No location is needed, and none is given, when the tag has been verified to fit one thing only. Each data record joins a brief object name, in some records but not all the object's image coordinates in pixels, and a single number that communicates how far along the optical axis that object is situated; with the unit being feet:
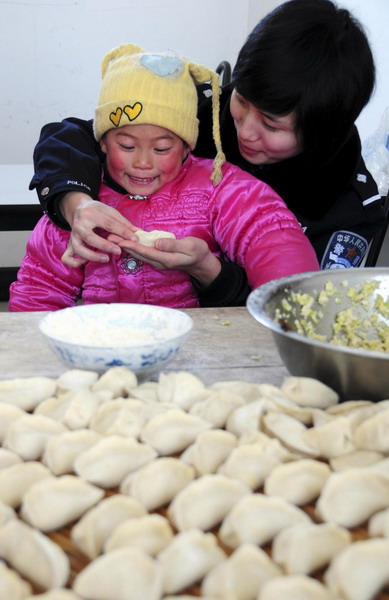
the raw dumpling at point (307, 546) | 1.70
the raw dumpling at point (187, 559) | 1.65
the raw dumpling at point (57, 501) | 1.88
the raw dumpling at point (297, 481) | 2.01
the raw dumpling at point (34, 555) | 1.65
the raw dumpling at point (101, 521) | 1.79
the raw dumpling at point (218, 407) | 2.41
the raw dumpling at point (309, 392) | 2.53
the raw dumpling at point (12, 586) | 1.56
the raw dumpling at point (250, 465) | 2.07
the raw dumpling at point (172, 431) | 2.26
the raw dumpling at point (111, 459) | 2.08
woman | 4.32
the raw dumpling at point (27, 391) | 2.54
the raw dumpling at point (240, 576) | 1.59
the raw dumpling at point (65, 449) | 2.13
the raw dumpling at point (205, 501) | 1.90
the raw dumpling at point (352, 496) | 1.93
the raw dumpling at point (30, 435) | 2.22
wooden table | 3.15
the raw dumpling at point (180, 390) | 2.54
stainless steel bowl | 2.51
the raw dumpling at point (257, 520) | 1.82
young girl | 4.74
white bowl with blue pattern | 2.79
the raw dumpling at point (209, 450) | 2.14
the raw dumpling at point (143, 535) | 1.75
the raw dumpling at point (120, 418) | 2.28
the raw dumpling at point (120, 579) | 1.57
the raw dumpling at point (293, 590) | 1.54
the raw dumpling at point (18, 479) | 1.98
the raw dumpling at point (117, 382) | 2.60
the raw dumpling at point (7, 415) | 2.34
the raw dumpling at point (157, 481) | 1.99
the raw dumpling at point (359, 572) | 1.60
